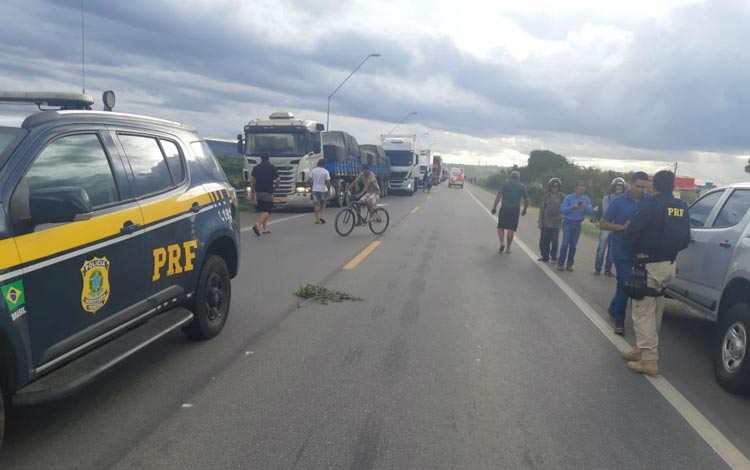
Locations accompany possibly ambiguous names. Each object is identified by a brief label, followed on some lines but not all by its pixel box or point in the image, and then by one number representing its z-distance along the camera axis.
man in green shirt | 12.88
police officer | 5.54
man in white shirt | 18.28
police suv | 3.29
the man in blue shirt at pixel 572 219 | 11.17
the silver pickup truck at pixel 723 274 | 5.07
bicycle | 15.27
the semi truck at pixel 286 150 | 21.03
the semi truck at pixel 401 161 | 41.28
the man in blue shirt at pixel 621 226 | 6.83
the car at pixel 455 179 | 76.75
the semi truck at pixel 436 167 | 74.00
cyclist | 15.58
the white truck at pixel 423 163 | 51.18
